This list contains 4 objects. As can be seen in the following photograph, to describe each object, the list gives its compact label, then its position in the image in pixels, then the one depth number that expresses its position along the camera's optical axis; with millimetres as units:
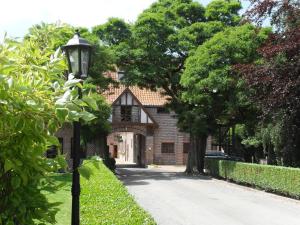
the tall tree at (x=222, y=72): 26750
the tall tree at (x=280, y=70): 19250
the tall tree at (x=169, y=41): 31938
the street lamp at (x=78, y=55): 6855
